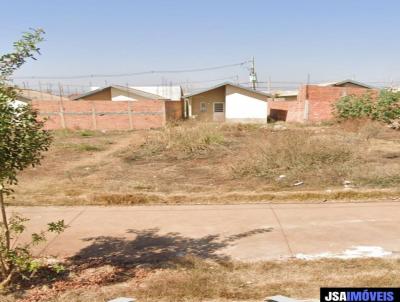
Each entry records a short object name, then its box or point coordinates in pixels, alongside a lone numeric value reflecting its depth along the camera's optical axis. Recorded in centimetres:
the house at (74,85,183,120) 3078
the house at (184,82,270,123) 2792
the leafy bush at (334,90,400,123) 1883
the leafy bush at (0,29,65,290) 291
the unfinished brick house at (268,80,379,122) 2364
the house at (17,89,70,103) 4016
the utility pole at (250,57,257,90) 4623
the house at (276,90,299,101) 4298
